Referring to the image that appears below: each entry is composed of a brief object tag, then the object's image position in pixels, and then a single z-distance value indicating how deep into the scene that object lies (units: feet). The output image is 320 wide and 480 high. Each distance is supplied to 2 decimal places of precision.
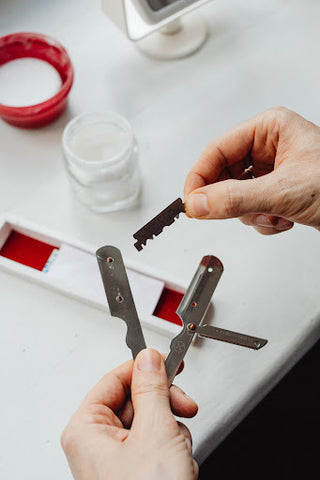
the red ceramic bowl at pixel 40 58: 2.30
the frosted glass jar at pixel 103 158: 2.12
